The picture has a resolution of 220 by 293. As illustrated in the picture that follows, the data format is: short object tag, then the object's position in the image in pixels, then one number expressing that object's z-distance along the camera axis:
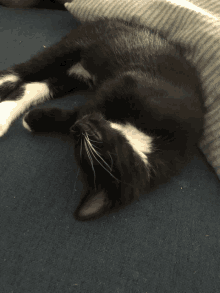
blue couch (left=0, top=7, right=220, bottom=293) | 0.50
